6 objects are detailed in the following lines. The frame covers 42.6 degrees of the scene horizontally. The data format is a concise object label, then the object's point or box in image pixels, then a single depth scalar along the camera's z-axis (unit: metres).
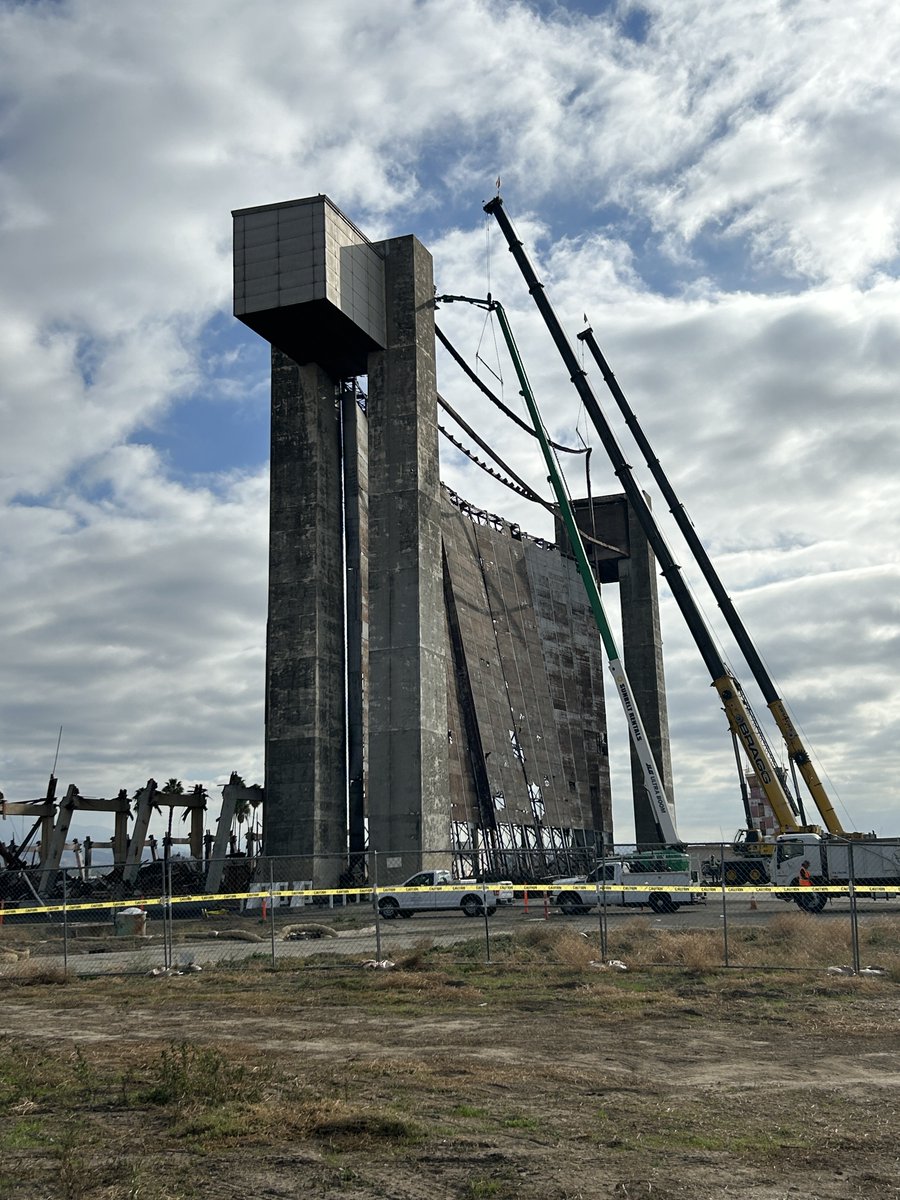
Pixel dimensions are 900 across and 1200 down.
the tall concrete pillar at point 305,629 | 47.41
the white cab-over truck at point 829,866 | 35.88
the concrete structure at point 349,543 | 46.12
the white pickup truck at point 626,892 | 34.59
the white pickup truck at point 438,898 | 34.97
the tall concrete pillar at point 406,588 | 45.53
